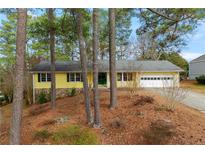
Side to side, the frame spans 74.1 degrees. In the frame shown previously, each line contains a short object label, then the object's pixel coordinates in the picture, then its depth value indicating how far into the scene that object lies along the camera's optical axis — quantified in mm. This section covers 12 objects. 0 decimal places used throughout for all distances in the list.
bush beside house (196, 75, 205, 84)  13457
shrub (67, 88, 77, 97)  10466
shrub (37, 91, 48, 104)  10185
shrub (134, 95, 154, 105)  6048
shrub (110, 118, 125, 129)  4831
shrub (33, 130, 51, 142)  4695
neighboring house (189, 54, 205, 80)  15465
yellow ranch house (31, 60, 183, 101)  11301
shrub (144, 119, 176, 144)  3968
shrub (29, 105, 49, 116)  7894
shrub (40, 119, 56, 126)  5724
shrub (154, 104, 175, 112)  5373
